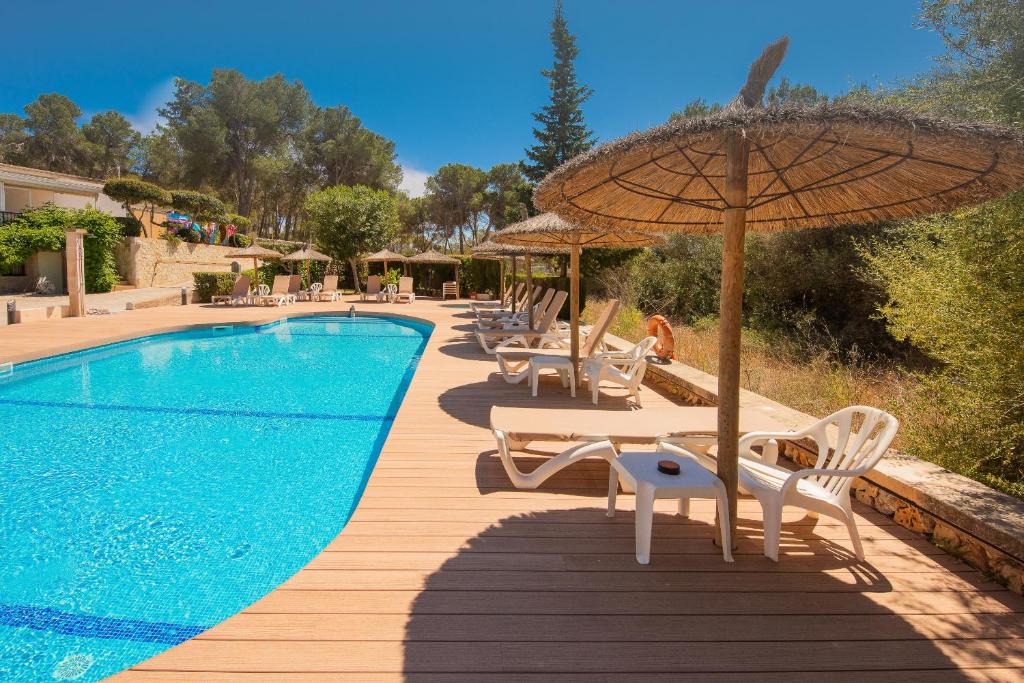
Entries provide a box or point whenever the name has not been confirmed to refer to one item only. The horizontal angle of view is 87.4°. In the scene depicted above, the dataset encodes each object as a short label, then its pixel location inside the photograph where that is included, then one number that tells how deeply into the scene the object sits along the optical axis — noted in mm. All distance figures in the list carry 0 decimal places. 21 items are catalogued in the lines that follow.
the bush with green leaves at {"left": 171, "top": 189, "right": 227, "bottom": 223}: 25062
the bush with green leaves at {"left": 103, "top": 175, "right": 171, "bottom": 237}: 22672
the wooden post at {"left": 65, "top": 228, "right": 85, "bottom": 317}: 13477
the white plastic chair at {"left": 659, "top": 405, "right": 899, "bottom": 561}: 2357
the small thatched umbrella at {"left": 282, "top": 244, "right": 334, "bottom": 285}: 19578
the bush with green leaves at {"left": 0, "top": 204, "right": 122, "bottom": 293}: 18797
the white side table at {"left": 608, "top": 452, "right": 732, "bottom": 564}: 2393
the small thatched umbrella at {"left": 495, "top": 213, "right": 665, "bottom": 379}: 5926
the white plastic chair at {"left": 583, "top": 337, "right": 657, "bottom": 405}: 5418
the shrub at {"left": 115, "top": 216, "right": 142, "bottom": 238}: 22469
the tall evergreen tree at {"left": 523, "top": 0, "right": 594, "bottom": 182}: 25906
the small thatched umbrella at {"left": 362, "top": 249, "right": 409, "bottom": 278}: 20922
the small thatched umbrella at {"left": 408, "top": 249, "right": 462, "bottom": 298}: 20578
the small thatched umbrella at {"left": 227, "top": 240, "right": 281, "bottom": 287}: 18328
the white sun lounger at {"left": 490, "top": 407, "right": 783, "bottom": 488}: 3145
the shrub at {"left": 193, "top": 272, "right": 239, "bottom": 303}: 19219
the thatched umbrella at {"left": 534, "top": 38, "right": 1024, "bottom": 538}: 1791
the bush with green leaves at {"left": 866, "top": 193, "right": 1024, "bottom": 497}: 3545
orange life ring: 6879
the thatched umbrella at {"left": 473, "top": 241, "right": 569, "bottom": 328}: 9064
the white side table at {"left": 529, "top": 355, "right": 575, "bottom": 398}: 5867
